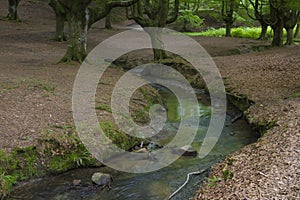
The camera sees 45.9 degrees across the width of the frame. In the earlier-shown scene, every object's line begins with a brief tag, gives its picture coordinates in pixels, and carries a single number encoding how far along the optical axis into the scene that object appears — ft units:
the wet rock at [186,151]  25.82
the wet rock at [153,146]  27.25
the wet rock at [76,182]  21.31
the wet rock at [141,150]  26.17
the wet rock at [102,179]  21.20
